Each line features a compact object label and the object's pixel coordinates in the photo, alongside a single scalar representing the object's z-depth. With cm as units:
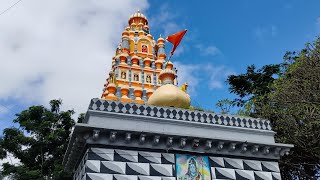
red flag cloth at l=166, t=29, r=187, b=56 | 1653
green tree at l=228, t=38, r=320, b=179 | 1698
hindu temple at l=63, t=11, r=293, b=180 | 1030
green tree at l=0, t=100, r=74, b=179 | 1773
